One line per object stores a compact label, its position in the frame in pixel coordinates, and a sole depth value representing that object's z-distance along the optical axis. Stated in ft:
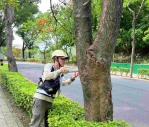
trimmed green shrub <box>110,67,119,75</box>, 70.34
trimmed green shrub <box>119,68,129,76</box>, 66.23
